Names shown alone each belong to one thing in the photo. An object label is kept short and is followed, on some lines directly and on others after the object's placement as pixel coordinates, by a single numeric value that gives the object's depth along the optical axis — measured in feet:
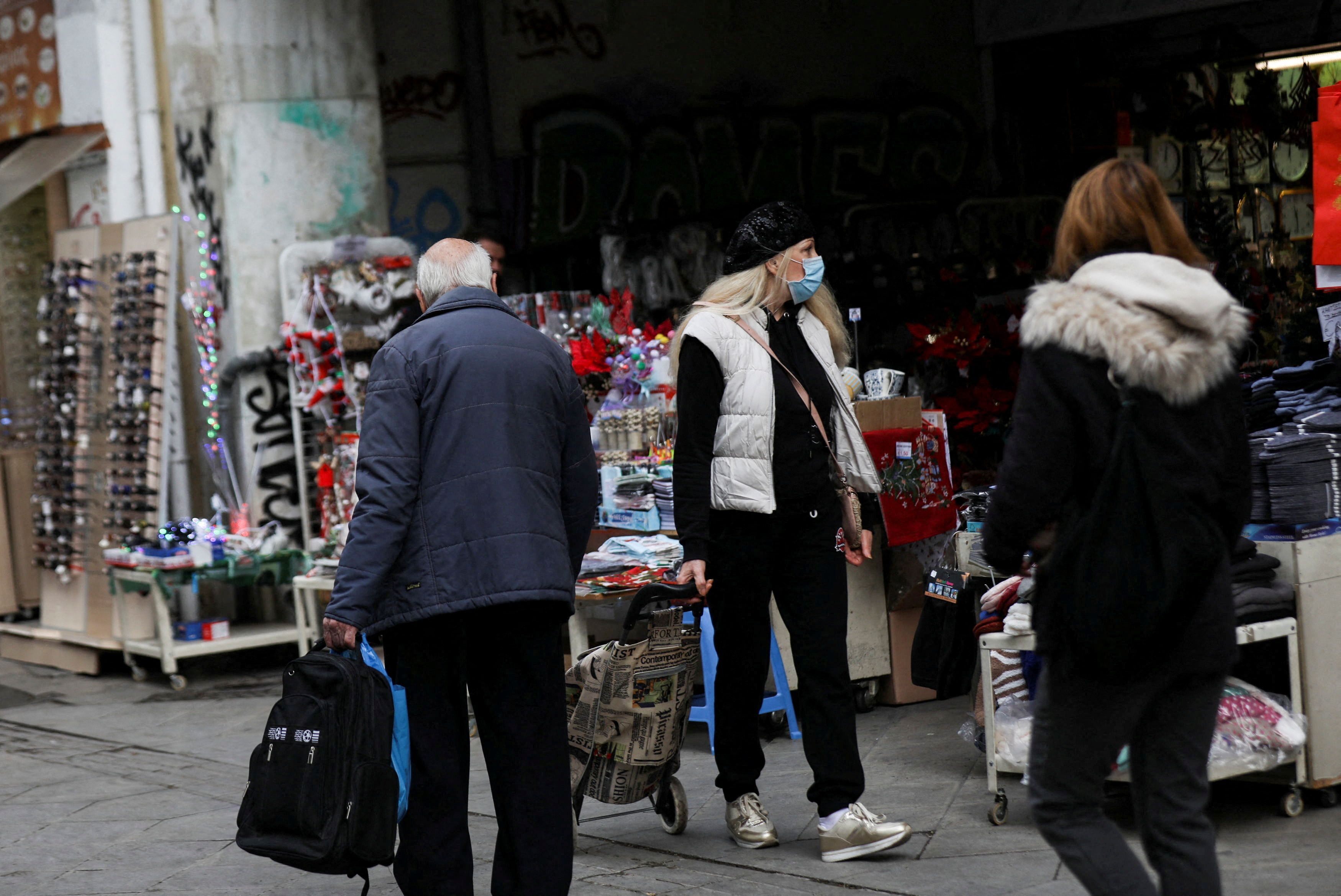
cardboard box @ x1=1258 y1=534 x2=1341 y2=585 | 30.25
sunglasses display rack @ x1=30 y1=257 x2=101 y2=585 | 56.34
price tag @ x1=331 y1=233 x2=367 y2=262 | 54.54
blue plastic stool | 37.73
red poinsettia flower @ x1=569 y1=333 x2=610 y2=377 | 44.83
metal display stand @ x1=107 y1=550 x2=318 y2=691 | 51.49
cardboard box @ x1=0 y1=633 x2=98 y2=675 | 57.31
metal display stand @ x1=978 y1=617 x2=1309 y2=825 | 29.32
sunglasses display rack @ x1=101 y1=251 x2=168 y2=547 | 53.36
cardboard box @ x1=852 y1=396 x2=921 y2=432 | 40.09
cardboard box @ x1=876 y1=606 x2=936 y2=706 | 41.29
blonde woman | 28.94
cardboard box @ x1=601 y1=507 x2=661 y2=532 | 41.70
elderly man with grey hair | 24.06
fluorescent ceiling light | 71.82
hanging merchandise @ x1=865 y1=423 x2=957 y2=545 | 39.73
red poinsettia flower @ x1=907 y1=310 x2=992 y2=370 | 50.21
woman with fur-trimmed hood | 18.54
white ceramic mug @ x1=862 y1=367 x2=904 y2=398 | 41.34
